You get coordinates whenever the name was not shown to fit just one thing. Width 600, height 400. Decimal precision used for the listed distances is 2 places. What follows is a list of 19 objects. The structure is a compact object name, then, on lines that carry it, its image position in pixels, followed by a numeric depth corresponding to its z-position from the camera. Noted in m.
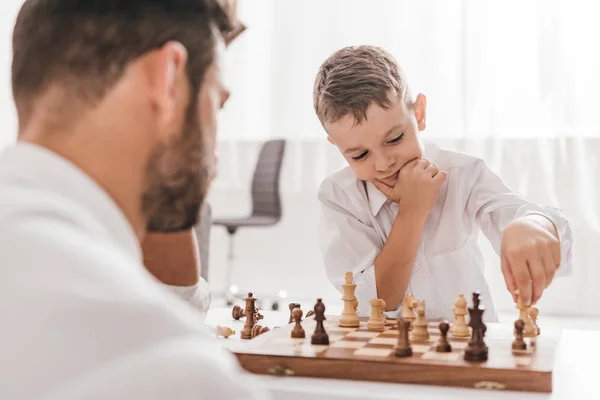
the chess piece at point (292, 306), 1.52
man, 0.47
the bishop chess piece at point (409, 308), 1.51
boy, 1.75
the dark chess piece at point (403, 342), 1.12
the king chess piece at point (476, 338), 1.09
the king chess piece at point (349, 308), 1.46
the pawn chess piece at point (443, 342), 1.17
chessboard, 1.02
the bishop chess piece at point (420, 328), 1.29
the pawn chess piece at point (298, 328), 1.30
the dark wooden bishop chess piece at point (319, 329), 1.24
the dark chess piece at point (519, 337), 1.18
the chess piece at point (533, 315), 1.36
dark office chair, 4.99
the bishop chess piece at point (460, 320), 1.33
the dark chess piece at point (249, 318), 1.47
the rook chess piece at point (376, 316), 1.43
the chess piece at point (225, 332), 1.46
